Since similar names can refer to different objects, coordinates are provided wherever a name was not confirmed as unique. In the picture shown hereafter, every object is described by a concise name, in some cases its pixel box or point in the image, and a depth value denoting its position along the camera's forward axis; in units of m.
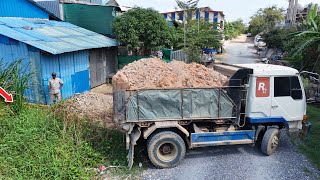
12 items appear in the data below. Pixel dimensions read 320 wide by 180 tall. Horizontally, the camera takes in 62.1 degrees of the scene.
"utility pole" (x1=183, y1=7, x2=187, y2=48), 22.00
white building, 55.48
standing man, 10.07
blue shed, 10.84
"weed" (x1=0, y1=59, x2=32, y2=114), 7.35
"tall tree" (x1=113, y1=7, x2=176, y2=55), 16.38
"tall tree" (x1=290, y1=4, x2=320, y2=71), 11.90
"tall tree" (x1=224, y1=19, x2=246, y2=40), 59.94
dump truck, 6.58
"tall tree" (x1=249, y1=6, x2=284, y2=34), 47.78
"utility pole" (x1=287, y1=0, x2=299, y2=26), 27.13
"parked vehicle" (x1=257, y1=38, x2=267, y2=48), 37.06
